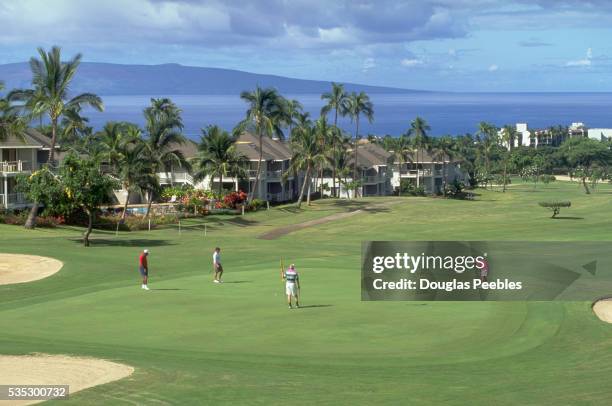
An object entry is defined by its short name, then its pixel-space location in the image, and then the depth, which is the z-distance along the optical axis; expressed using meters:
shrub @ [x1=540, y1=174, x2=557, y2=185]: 190.05
